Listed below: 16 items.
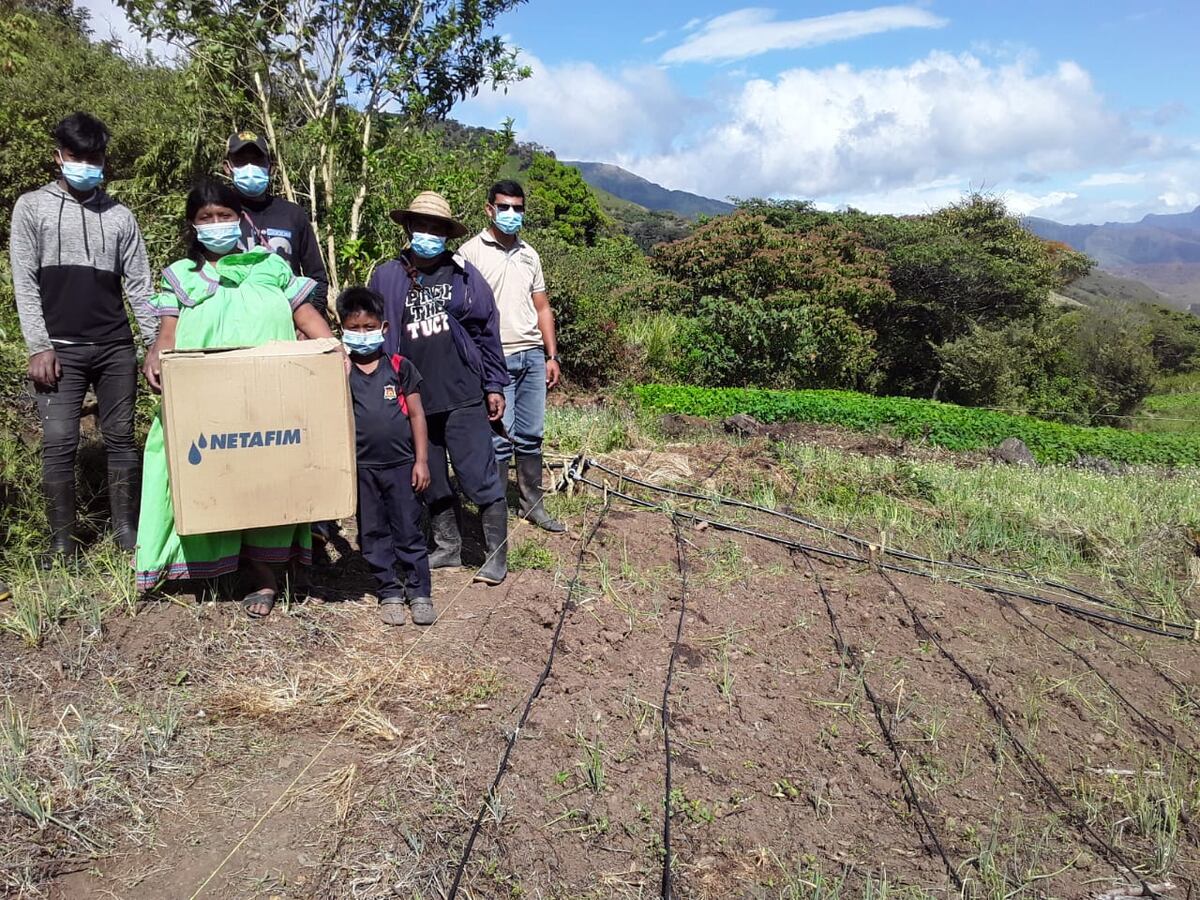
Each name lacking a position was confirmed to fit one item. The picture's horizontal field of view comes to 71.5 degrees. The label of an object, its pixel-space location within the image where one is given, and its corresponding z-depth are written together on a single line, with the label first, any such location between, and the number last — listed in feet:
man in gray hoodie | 9.95
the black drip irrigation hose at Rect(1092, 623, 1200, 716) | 10.54
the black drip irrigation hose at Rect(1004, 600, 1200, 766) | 9.53
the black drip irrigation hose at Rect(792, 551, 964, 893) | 7.48
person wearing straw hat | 11.25
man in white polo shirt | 13.02
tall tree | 17.17
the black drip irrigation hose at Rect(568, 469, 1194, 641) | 12.97
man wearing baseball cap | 10.29
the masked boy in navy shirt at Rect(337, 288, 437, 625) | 10.12
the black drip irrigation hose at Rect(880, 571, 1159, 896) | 7.45
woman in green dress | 9.48
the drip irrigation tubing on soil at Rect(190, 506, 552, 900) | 6.57
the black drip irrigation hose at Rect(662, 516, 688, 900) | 6.86
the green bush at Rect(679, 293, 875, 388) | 42.14
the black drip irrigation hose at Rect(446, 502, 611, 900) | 6.59
